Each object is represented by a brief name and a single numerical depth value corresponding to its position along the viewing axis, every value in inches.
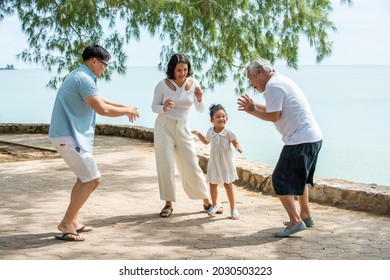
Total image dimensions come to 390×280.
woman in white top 246.1
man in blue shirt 203.9
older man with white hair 206.2
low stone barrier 249.8
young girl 246.4
